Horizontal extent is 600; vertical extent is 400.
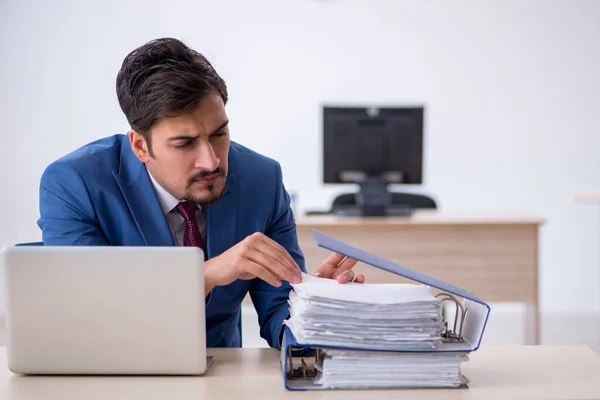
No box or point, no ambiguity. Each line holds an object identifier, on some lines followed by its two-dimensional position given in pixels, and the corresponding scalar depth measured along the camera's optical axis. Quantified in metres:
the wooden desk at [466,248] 3.92
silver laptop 1.33
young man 1.67
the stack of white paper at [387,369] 1.30
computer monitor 4.02
